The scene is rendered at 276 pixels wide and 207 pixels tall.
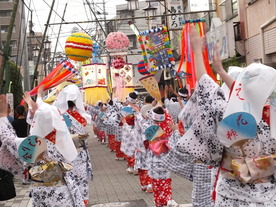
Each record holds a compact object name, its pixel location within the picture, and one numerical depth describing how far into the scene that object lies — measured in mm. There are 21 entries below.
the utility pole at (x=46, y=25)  15402
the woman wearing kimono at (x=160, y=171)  9383
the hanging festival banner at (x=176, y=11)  23578
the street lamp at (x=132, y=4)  24109
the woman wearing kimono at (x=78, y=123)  8836
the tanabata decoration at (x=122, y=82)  21408
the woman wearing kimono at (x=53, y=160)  6277
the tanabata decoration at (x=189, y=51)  8516
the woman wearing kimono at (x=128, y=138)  15172
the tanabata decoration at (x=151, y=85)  11953
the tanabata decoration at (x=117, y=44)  20594
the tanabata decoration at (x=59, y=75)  8516
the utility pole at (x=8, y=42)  10148
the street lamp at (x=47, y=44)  31459
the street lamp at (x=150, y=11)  24955
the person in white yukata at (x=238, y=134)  4676
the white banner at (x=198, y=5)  21250
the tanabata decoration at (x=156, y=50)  13336
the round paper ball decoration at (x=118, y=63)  21464
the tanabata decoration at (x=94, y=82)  20312
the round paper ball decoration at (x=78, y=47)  12836
